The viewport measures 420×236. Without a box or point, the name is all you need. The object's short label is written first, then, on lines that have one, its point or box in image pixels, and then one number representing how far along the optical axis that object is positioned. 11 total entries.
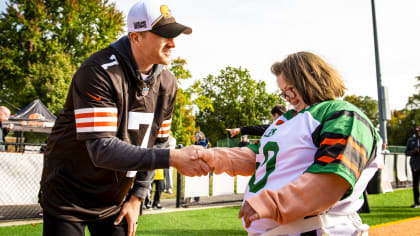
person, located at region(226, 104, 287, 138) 5.59
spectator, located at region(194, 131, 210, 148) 11.18
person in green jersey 1.58
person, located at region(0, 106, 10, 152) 7.84
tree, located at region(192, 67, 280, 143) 59.38
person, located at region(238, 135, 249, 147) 12.47
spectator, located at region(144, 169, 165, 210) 9.59
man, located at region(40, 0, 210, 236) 2.13
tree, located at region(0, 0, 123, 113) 25.33
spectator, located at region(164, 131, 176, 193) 11.78
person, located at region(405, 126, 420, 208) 10.19
